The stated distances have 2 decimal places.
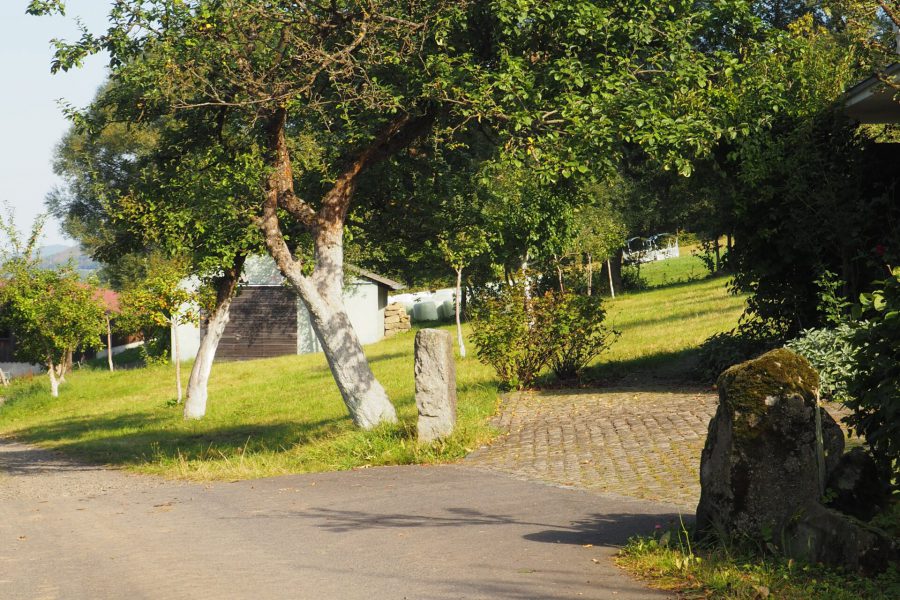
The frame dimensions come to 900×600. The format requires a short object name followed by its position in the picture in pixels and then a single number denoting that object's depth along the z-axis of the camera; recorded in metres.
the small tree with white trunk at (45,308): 35.81
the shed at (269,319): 43.59
